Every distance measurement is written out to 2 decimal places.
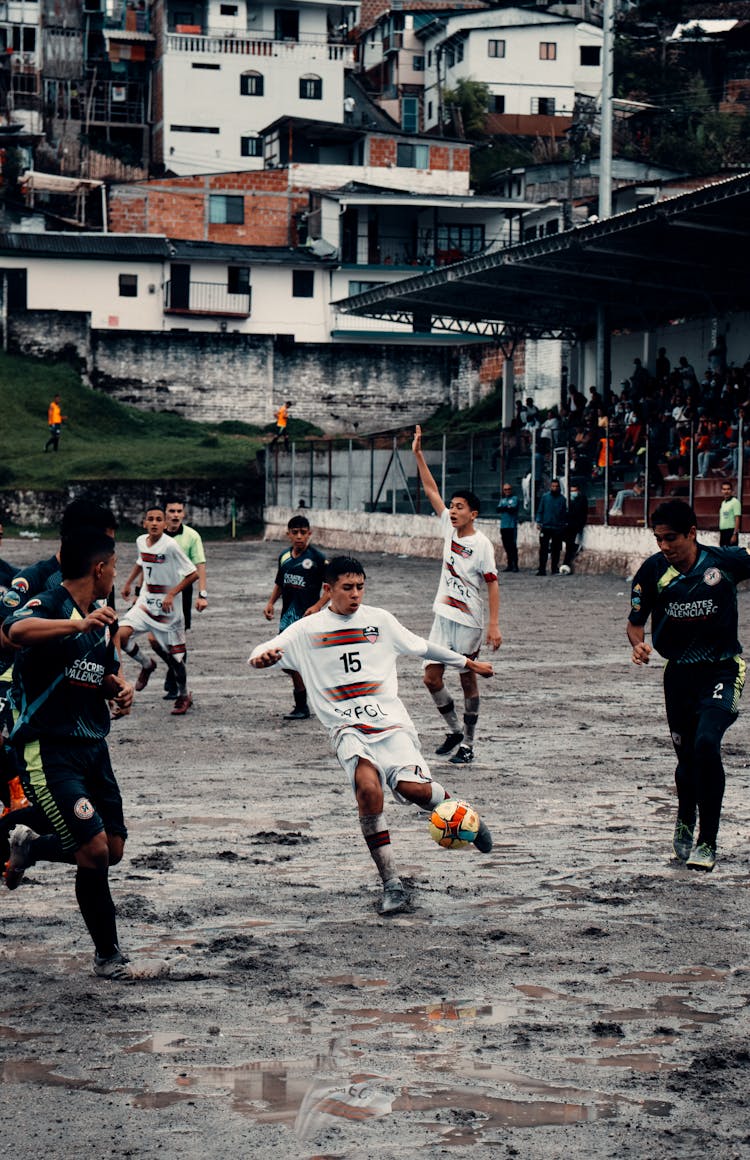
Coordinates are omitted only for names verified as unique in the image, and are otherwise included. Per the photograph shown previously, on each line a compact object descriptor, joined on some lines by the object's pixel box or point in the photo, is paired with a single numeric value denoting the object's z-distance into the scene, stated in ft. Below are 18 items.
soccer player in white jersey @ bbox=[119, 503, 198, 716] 49.73
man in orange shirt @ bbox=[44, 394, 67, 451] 175.11
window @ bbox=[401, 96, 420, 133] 289.94
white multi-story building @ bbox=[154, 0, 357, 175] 253.65
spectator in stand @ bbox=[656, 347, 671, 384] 124.16
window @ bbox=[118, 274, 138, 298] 209.56
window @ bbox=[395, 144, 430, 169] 239.50
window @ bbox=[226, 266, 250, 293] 213.46
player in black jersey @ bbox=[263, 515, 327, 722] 48.26
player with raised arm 40.88
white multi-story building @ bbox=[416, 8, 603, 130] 270.67
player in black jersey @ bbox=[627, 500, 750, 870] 27.55
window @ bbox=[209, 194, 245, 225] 229.66
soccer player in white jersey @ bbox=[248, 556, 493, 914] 25.82
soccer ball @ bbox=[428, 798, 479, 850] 25.40
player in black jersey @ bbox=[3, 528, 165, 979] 21.47
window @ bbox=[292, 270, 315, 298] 216.35
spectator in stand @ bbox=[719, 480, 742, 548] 86.58
